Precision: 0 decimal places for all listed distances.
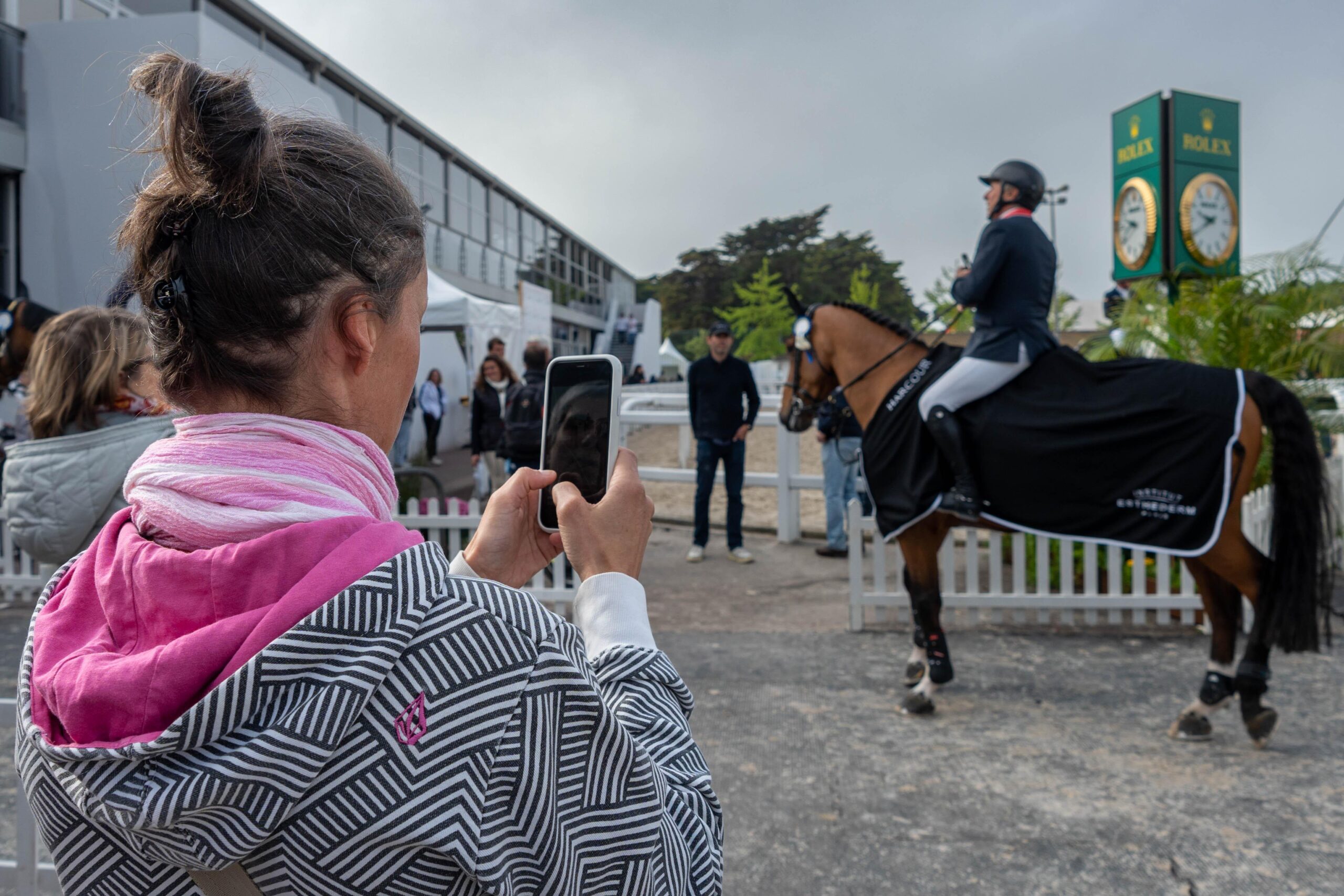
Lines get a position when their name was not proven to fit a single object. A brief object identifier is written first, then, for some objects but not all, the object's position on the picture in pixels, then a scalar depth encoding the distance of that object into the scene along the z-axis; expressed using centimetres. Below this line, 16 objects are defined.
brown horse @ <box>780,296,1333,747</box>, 377
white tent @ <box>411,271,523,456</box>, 1225
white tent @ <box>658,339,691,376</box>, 4766
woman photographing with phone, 69
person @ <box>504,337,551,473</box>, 683
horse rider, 429
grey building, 1170
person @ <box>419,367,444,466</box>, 1560
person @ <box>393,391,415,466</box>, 1132
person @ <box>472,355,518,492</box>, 895
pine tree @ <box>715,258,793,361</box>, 5856
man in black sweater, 802
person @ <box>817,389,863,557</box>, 795
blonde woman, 255
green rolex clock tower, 974
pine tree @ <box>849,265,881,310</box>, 5467
